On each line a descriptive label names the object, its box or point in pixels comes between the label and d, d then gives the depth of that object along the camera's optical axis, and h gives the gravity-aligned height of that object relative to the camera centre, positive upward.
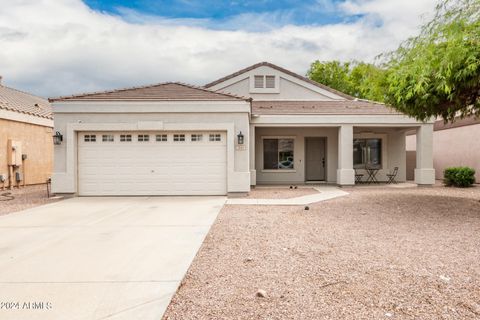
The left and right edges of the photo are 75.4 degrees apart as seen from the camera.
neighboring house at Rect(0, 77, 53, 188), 14.26 +0.85
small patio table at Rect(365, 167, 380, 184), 16.34 -0.91
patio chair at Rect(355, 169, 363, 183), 16.22 -1.06
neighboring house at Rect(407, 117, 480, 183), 16.12 +0.55
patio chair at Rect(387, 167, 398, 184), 16.06 -1.00
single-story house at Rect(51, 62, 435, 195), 11.15 +0.55
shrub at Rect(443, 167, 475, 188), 13.78 -0.91
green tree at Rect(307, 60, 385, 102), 36.75 +10.00
